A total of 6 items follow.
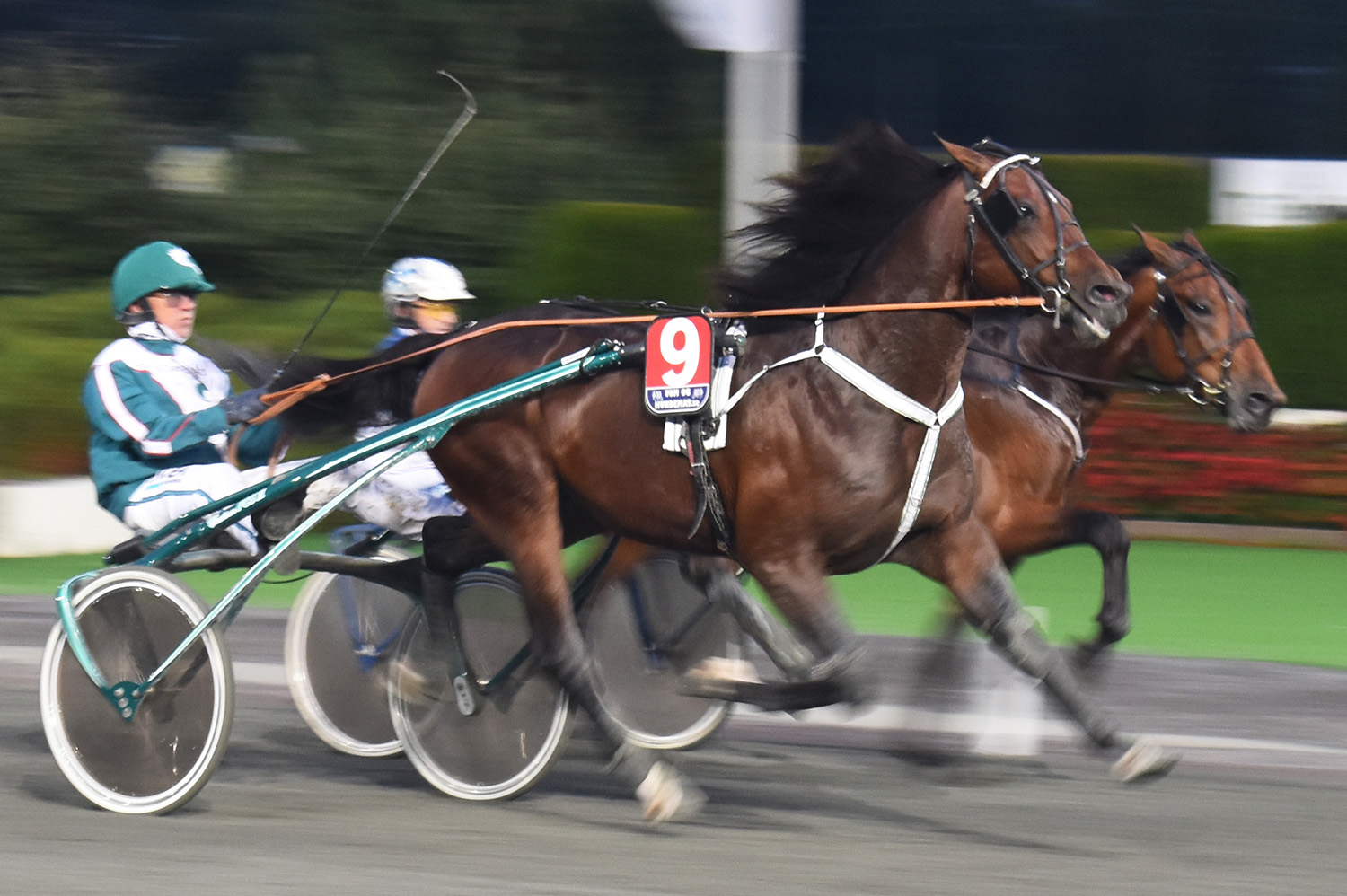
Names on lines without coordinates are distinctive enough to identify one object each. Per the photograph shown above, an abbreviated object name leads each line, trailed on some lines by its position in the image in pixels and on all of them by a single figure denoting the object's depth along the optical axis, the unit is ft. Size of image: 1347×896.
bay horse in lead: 31.73
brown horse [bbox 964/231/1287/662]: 40.14
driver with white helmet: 39.34
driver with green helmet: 35.22
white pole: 64.85
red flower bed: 73.82
